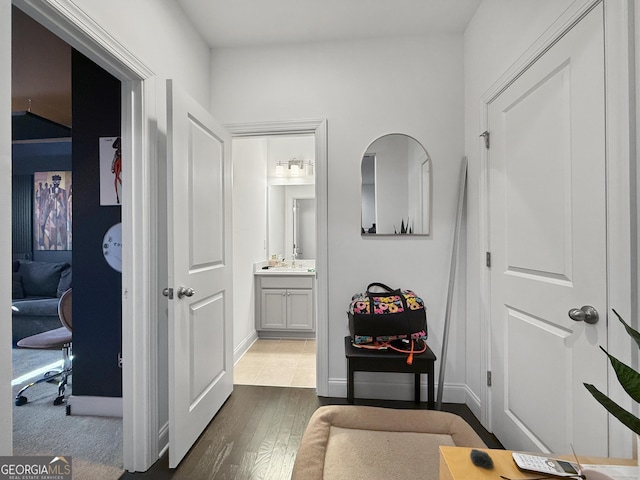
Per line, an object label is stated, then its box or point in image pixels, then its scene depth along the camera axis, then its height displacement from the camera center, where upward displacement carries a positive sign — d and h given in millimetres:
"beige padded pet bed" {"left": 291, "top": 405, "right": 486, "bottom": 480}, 1304 -994
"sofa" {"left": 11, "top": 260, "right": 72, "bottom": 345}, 3484 -684
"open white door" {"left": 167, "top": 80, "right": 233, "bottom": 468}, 1568 -184
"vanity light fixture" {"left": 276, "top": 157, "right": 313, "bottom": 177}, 3992 +916
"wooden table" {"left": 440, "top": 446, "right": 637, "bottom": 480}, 694 -544
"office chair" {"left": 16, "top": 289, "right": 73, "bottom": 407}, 2219 -791
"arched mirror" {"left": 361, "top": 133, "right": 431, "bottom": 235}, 2287 +382
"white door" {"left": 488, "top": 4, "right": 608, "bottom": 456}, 1109 -47
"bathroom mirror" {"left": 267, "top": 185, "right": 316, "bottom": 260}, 4219 +216
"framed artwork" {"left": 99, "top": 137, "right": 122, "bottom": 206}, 1974 +443
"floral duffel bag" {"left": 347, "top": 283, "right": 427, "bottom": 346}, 1979 -531
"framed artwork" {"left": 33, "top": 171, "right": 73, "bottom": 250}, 4285 +428
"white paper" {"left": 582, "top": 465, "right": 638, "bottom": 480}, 647 -524
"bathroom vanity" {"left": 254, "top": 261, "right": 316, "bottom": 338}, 3566 -751
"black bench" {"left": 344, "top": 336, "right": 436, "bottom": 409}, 1920 -793
